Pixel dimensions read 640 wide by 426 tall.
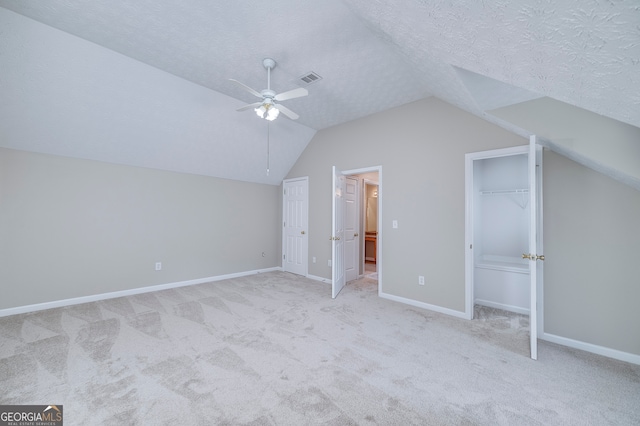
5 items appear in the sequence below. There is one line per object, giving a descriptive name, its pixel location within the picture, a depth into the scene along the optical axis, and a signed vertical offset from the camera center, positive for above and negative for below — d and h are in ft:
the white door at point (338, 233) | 13.62 -1.08
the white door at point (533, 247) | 7.69 -1.01
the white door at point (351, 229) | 16.74 -1.03
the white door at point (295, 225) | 18.47 -0.84
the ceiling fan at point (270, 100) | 8.79 +4.16
